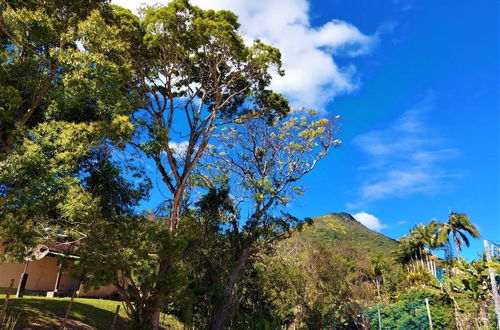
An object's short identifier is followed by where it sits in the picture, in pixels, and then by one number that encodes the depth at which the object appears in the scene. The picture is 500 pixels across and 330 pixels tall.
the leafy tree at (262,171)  13.29
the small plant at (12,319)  8.26
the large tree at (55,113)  7.30
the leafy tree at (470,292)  12.09
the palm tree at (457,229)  33.66
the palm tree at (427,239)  37.81
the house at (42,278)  15.40
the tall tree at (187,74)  10.15
